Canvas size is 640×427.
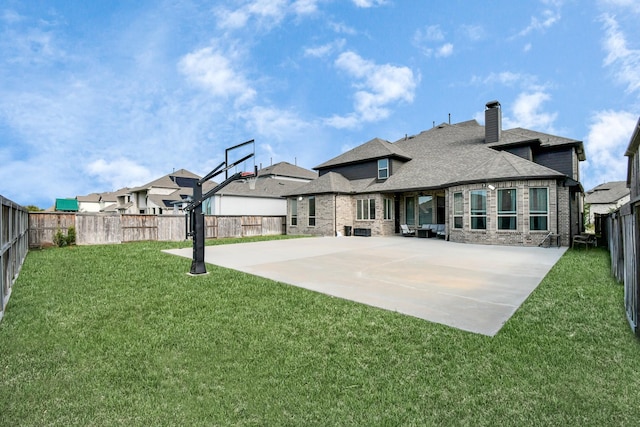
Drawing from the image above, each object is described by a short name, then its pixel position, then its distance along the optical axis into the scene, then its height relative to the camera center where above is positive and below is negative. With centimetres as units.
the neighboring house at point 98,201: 5619 +310
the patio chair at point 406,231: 1906 -111
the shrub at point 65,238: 1397 -92
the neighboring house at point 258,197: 2578 +165
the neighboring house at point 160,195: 3578 +303
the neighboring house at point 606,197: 3969 +193
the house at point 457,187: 1354 +143
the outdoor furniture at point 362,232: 1993 -118
